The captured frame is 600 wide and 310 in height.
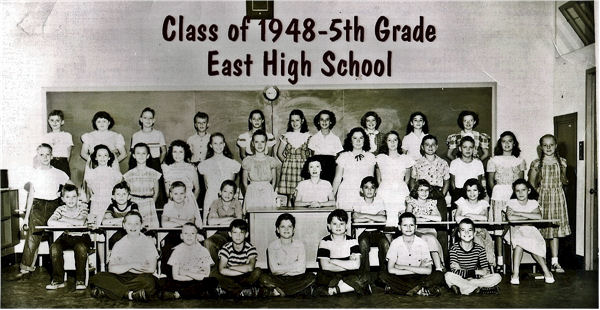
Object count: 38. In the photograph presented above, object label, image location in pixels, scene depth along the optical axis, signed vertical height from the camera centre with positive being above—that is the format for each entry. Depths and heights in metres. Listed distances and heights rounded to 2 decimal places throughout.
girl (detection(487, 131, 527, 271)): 5.05 -0.22
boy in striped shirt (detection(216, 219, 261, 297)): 4.85 -0.78
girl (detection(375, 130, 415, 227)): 5.05 -0.22
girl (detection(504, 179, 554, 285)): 5.04 -0.51
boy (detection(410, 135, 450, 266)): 5.07 -0.21
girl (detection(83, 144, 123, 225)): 5.05 -0.23
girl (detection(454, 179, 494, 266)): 5.03 -0.46
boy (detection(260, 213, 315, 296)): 4.86 -0.79
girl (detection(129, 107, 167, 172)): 5.07 +0.04
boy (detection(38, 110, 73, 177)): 5.05 +0.04
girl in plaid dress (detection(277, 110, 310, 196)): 5.09 -0.06
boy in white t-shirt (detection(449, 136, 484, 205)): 5.07 -0.18
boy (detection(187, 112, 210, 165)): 5.07 +0.03
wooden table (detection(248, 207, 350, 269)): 4.94 -0.55
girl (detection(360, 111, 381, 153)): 5.14 +0.11
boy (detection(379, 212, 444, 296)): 4.88 -0.81
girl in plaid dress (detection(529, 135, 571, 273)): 5.05 -0.31
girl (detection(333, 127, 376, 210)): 5.05 -0.17
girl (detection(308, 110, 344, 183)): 5.08 +0.00
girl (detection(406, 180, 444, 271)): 4.99 -0.46
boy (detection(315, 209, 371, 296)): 4.88 -0.77
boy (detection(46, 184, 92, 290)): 4.97 -0.62
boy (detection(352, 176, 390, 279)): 4.97 -0.50
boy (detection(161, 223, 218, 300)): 4.86 -0.82
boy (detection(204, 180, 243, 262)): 5.01 -0.42
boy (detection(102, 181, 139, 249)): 4.99 -0.42
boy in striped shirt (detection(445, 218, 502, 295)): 4.87 -0.83
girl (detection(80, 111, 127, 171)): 5.09 +0.05
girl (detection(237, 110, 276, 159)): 5.11 +0.06
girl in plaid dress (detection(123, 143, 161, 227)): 5.03 -0.25
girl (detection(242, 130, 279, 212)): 5.06 -0.22
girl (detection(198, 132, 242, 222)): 5.04 -0.15
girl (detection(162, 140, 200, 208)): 5.05 -0.14
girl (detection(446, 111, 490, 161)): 5.09 +0.04
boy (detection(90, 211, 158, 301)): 4.87 -0.80
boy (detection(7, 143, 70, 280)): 5.02 -0.36
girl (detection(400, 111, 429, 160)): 5.11 +0.05
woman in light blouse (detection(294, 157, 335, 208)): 5.04 -0.32
